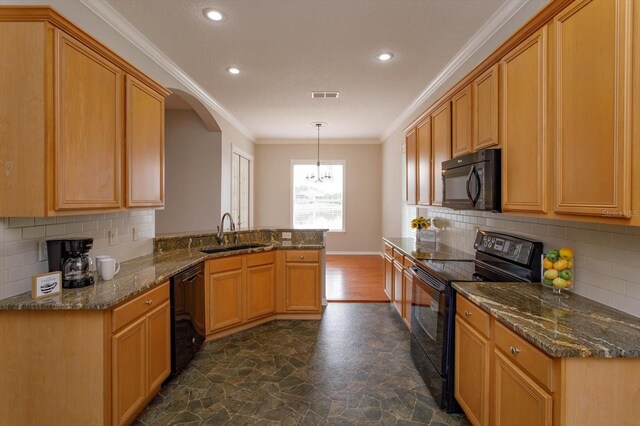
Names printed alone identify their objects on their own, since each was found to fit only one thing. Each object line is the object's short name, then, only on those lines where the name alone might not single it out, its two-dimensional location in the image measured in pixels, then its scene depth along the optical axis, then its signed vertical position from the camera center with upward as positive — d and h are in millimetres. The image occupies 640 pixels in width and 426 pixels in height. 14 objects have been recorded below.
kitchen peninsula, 1715 -807
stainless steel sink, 3551 -448
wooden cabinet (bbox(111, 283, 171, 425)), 1822 -938
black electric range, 2129 -560
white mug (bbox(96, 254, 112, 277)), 2197 -360
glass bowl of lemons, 1819 -340
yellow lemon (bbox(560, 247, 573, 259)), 1847 -246
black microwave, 2123 +219
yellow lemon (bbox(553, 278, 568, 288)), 1808 -410
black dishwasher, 2555 -927
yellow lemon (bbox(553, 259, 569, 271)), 1839 -311
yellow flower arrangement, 4090 -164
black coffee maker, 1979 -314
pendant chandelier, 8258 +906
